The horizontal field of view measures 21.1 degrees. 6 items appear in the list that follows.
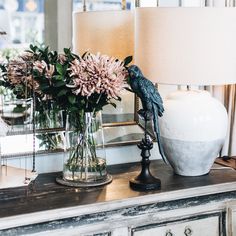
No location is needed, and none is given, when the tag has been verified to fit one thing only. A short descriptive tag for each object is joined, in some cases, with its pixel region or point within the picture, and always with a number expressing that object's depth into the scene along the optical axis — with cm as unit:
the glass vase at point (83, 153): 208
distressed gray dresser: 184
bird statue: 204
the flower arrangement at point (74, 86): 198
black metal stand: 204
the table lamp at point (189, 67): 203
